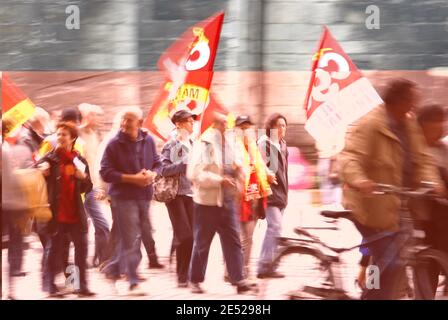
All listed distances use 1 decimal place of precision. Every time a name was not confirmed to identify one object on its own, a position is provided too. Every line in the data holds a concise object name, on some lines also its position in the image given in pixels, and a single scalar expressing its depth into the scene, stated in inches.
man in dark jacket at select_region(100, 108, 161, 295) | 687.3
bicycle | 652.5
